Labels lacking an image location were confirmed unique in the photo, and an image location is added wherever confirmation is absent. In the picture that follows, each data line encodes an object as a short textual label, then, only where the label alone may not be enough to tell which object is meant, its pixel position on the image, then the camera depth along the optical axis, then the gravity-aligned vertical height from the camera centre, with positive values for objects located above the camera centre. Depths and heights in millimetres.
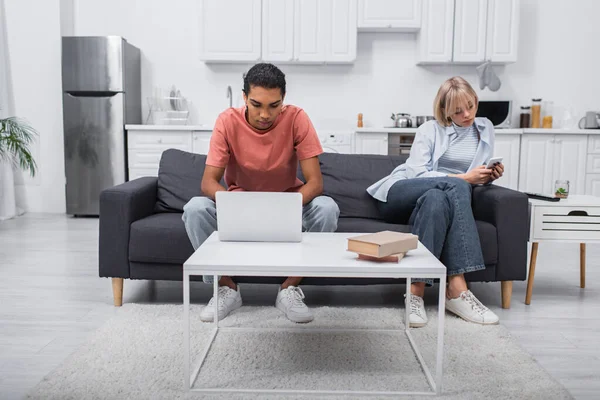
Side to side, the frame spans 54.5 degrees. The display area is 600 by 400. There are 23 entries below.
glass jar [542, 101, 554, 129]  5168 +117
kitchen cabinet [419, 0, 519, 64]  4727 +739
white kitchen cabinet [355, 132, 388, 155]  4707 -178
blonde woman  2197 -275
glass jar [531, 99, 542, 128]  4984 +77
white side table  2354 -400
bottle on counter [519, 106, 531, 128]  5010 +25
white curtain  4785 +22
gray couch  2309 -473
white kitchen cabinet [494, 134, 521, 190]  4680 -249
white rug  1619 -744
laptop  1683 -286
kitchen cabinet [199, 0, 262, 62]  4754 +720
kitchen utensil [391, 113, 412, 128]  4812 -5
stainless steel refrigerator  4719 +30
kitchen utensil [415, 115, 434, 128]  4926 +14
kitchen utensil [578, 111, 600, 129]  4809 +23
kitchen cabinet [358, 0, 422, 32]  4766 +866
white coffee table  1457 -367
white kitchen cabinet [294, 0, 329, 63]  4766 +729
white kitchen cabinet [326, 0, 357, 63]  4777 +719
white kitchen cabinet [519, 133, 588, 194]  4680 -308
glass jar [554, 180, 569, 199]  2491 -288
